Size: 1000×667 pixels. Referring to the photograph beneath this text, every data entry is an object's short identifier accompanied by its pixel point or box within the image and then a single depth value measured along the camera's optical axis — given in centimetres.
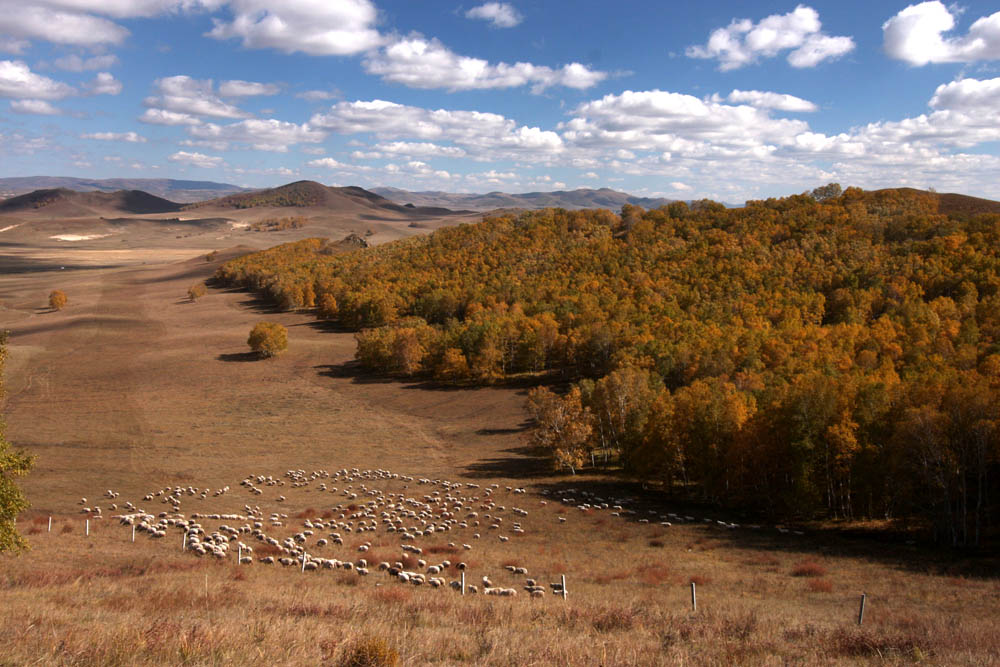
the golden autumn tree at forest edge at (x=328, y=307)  15800
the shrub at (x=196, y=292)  18525
